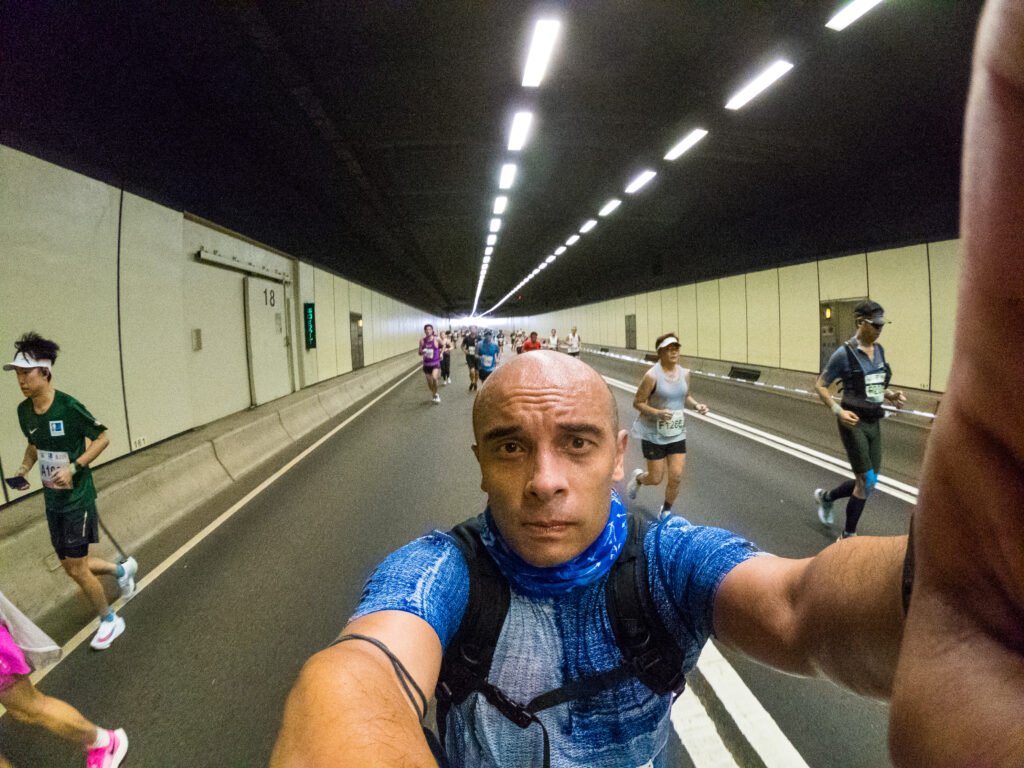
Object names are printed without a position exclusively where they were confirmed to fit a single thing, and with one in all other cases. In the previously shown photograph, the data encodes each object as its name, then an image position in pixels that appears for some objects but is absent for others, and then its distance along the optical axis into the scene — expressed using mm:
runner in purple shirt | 16750
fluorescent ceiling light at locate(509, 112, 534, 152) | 7926
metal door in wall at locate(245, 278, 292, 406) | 12062
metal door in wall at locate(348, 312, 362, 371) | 22492
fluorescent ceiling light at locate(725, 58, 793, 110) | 6296
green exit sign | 15931
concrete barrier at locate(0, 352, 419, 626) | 4109
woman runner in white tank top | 5488
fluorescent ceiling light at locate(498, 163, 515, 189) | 10641
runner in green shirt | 3631
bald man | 1071
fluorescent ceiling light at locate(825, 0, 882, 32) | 4969
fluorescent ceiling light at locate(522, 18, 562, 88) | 5504
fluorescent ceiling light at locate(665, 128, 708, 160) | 8516
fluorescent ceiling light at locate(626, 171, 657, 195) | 11116
